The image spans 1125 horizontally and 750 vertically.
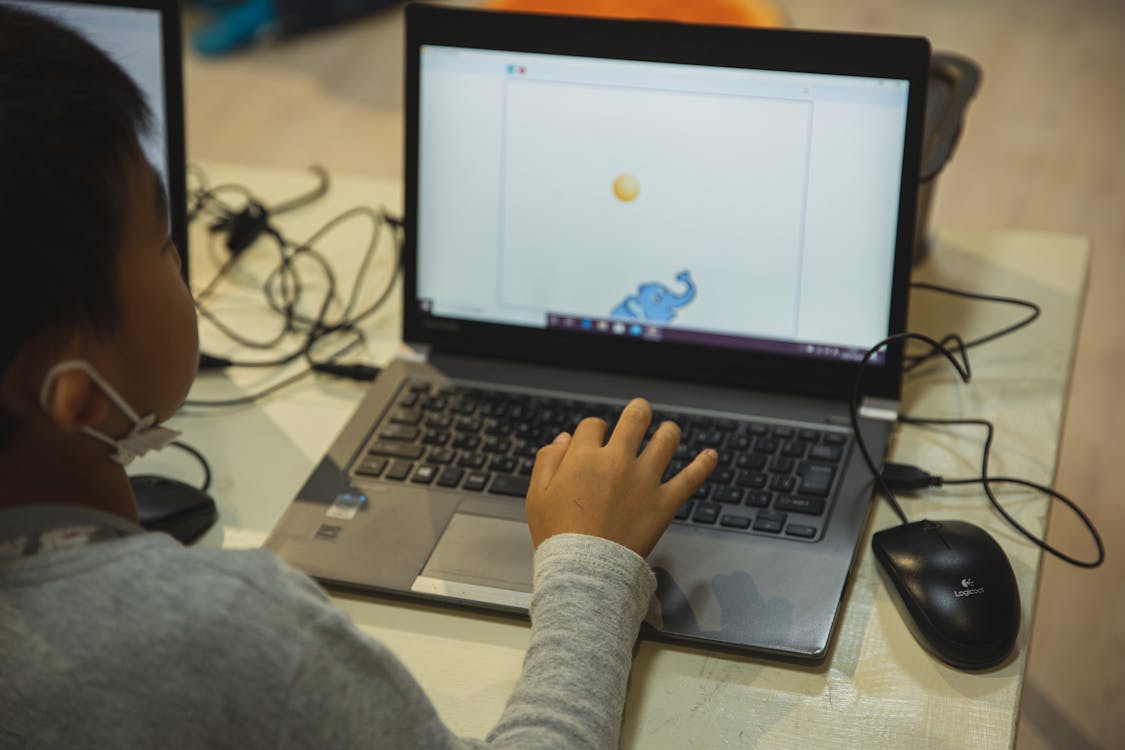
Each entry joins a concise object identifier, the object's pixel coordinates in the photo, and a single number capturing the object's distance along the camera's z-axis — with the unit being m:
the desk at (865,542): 1.30
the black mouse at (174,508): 1.41
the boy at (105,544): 1.17
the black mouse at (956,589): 1.32
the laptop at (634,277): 1.42
